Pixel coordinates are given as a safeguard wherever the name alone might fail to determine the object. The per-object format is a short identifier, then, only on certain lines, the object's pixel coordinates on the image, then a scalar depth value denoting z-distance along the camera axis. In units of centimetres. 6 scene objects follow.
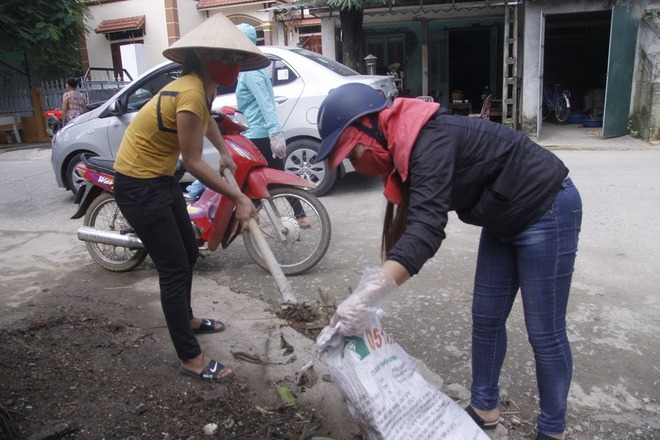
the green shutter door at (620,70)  1035
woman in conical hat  263
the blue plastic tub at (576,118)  1421
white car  654
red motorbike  419
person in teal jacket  511
